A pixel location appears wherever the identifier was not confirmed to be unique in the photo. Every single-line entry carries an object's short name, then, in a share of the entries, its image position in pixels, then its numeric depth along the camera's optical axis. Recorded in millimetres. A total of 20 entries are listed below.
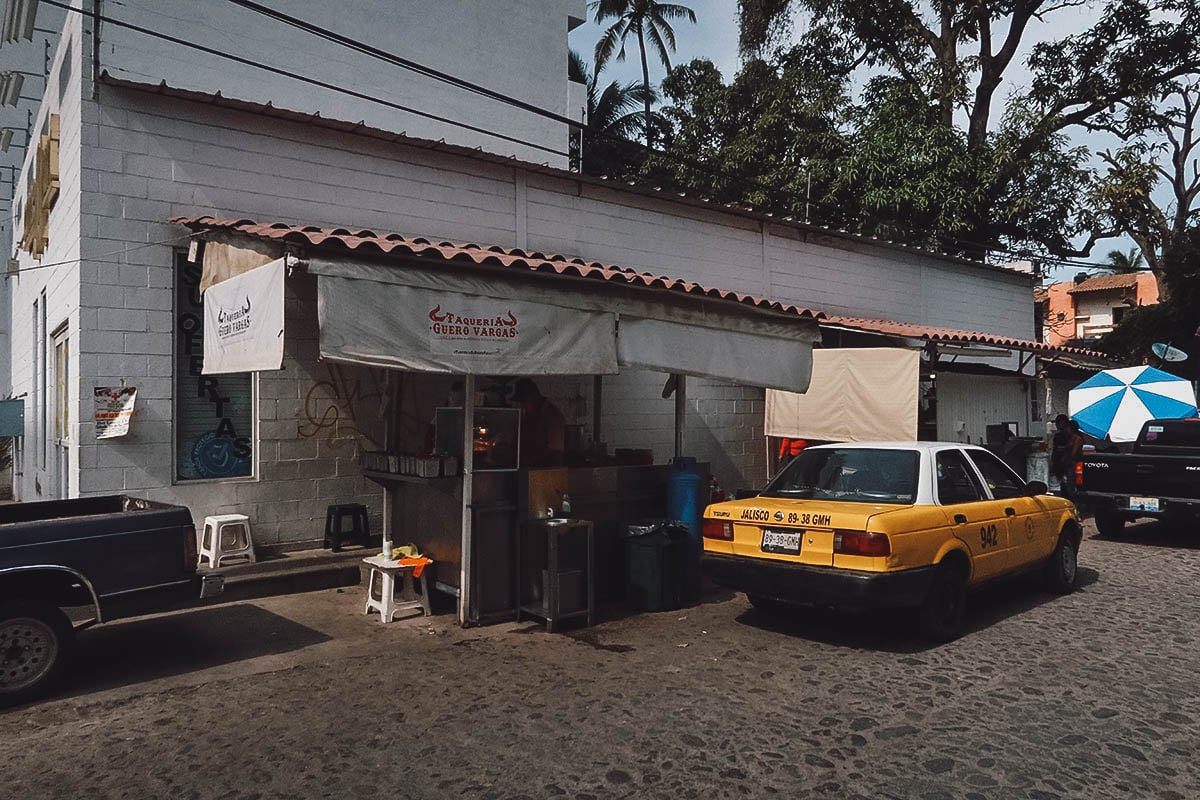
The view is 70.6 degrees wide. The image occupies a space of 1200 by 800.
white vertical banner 6129
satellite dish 17453
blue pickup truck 5203
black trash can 7492
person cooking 8461
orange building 45125
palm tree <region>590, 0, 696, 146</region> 31531
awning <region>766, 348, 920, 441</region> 11039
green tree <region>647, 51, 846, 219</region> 21109
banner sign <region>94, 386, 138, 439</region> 7715
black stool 8875
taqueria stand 6211
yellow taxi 5984
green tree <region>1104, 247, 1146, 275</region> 52616
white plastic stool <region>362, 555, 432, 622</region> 7133
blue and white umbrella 13094
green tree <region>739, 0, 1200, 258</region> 19547
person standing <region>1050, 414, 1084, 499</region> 13867
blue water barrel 8109
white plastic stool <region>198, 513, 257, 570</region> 8016
